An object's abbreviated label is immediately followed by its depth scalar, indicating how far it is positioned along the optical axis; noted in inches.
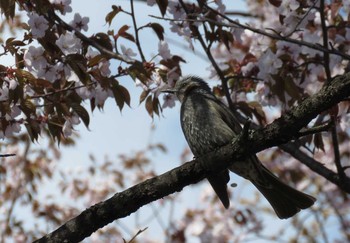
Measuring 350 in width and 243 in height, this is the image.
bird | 336.1
